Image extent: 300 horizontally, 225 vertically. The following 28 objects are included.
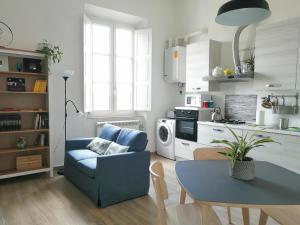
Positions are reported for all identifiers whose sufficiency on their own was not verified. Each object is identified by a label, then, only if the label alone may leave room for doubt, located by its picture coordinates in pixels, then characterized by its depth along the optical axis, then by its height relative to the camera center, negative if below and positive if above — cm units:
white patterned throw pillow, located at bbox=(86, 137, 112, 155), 335 -69
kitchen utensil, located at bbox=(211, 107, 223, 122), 428 -26
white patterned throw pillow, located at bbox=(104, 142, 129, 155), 294 -64
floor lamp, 380 -3
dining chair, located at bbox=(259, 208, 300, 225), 156 -80
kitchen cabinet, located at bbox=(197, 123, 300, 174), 299 -65
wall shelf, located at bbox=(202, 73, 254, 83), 373 +41
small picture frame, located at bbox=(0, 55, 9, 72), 340 +53
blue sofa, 268 -89
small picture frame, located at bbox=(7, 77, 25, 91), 349 +23
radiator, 458 -50
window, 468 +68
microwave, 458 +4
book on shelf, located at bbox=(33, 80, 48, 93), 364 +21
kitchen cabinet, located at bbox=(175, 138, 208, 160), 440 -93
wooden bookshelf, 348 -23
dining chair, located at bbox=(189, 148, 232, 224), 224 -52
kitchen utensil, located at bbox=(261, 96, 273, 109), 373 -1
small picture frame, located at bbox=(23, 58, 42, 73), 361 +53
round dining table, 123 -53
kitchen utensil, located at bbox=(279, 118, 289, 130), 343 -31
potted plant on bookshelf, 355 +77
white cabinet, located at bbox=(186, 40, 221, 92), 434 +76
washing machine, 479 -80
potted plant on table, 154 -41
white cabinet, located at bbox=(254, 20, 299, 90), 316 +67
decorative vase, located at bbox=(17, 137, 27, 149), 359 -69
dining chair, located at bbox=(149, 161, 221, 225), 143 -83
